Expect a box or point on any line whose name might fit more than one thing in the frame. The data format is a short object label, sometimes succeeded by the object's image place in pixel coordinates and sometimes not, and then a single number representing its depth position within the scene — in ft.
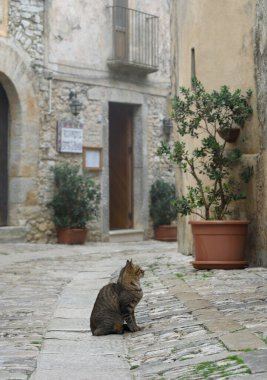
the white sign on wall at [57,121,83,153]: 42.75
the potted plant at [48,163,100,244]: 41.81
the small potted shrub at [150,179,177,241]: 48.62
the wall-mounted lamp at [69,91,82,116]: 43.73
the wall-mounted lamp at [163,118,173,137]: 50.19
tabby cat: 14.44
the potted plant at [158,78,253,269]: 24.56
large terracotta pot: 24.49
